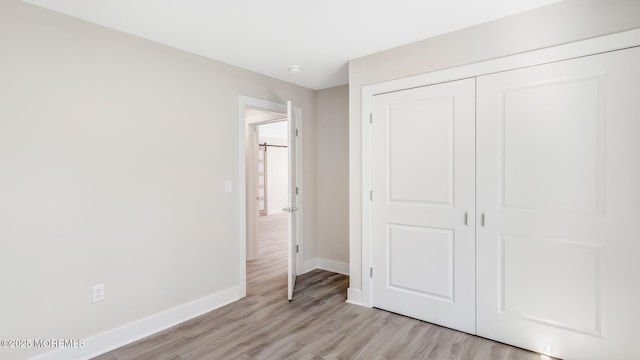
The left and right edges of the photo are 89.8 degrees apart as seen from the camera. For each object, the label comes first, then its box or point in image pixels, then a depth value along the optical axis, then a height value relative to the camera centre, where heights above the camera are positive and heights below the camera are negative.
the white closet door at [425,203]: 2.53 -0.24
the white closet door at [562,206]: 1.96 -0.22
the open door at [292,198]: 3.29 -0.25
